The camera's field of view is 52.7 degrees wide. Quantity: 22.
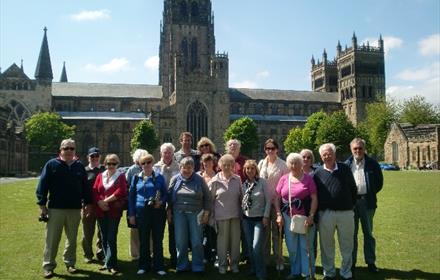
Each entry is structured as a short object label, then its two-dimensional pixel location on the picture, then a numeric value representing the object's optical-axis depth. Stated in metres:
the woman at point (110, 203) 9.11
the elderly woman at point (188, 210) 8.82
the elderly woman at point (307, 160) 8.74
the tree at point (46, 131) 63.75
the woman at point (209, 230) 9.14
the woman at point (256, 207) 8.56
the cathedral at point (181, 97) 69.69
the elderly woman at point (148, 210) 8.85
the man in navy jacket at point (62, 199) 8.73
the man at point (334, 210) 8.35
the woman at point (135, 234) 10.21
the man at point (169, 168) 9.59
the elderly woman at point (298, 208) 8.20
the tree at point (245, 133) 67.12
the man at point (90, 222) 10.06
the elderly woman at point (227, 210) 8.77
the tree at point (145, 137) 62.50
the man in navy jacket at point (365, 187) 9.17
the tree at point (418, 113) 80.50
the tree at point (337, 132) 60.44
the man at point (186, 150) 10.27
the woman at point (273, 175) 9.02
